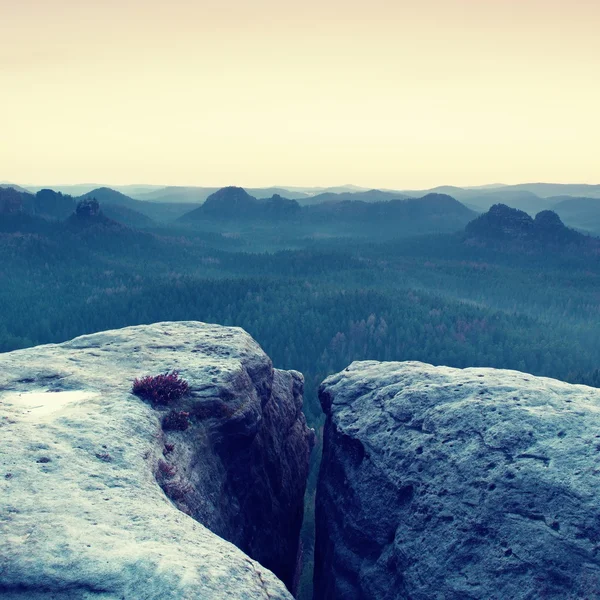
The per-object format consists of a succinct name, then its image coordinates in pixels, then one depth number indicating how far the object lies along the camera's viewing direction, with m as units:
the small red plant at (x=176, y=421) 22.00
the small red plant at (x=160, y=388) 22.88
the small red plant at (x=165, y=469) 19.45
